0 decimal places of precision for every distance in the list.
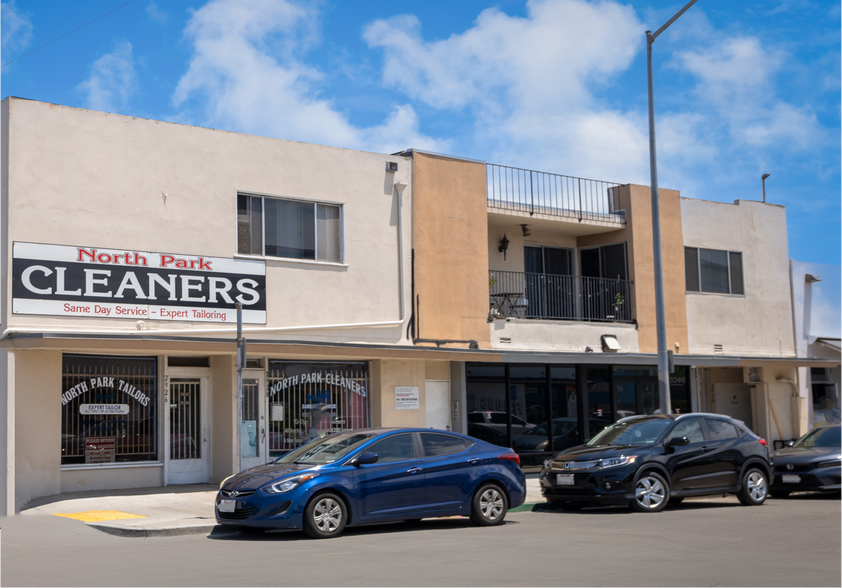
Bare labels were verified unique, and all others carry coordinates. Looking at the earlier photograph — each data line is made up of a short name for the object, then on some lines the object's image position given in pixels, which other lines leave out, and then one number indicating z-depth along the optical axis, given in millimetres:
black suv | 14086
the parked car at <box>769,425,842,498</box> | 16234
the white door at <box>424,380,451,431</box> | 19844
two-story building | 15141
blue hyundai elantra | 11242
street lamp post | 17641
